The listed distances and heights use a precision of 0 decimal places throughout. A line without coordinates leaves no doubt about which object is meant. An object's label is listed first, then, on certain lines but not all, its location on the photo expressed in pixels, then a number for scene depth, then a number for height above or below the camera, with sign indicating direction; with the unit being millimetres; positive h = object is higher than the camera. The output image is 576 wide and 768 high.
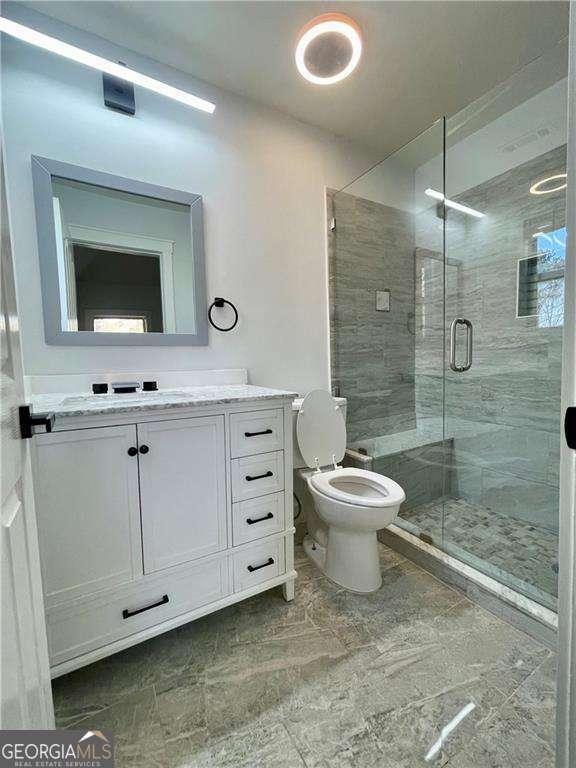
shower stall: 1835 +253
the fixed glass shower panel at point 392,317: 2199 +300
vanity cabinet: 1019 -530
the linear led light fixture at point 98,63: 1186 +1218
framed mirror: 1390 +505
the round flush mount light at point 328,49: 1372 +1411
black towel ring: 1753 +290
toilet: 1456 -670
